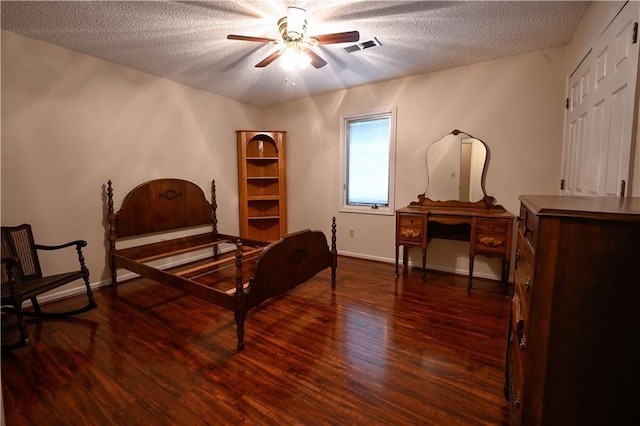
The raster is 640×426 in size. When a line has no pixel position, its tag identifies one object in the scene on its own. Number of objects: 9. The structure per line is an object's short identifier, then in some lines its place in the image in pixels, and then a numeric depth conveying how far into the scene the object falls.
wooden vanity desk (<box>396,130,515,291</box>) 3.07
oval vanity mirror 3.45
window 4.10
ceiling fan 2.15
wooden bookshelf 4.70
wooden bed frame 2.28
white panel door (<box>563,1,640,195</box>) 1.52
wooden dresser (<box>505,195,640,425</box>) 0.78
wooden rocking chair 2.30
